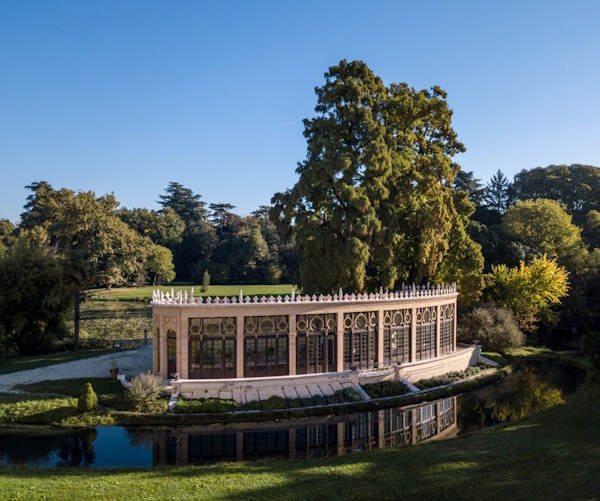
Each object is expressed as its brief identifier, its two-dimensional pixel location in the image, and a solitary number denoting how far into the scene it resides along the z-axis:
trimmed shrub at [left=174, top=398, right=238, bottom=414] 19.11
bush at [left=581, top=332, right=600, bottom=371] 23.50
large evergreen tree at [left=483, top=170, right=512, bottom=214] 76.88
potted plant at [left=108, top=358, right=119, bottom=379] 23.38
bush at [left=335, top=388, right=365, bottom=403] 21.28
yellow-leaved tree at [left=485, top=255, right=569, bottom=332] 36.06
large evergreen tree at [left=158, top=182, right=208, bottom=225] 93.94
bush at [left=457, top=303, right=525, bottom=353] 32.59
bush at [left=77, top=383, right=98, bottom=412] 18.80
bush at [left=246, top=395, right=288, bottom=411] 19.77
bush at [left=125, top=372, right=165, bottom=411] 19.05
